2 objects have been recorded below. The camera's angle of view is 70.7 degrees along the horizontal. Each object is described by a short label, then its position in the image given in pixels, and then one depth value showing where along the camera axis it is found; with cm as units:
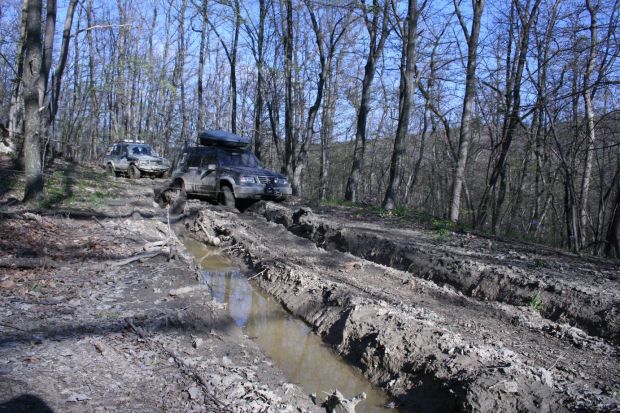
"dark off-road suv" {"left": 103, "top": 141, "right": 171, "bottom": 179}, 2261
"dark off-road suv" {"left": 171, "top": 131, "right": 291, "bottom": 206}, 1282
